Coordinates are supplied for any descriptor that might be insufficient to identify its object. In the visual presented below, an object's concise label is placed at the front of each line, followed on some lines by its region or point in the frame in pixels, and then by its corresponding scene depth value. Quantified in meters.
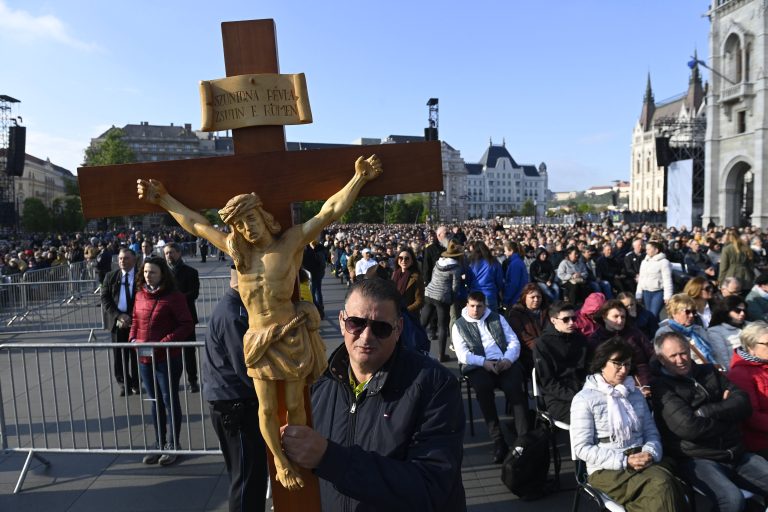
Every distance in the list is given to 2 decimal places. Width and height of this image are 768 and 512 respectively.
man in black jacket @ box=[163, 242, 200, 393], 7.10
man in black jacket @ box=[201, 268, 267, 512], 3.22
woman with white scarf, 3.16
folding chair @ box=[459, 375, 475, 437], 5.07
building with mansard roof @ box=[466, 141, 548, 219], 147.62
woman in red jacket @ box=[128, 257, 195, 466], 4.63
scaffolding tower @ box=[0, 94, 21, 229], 42.31
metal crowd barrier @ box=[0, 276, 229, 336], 10.96
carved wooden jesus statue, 1.72
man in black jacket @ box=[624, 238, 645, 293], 11.12
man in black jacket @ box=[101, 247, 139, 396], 6.38
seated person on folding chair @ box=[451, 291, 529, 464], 4.69
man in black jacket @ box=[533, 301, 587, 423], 4.32
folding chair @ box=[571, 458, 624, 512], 3.18
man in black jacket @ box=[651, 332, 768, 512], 3.40
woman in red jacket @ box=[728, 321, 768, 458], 3.67
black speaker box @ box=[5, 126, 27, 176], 36.56
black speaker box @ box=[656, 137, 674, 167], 36.50
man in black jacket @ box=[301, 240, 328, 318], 10.55
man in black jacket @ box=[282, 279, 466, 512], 1.54
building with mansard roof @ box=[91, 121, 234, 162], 100.94
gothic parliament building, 32.94
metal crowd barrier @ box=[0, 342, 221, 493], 4.52
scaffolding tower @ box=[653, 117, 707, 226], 40.84
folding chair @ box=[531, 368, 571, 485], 4.09
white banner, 30.57
